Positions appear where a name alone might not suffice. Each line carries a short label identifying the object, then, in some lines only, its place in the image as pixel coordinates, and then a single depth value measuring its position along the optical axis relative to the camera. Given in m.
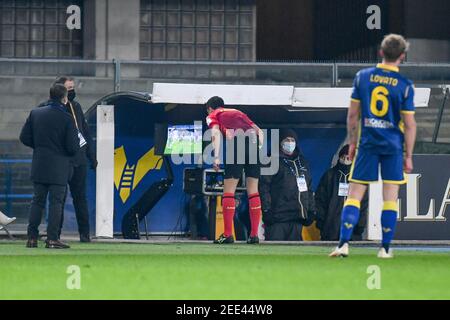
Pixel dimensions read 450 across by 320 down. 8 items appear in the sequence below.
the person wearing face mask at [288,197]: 17.62
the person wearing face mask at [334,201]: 17.89
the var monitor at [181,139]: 17.94
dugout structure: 17.42
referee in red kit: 15.87
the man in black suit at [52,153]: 14.14
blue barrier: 18.34
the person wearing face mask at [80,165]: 15.63
